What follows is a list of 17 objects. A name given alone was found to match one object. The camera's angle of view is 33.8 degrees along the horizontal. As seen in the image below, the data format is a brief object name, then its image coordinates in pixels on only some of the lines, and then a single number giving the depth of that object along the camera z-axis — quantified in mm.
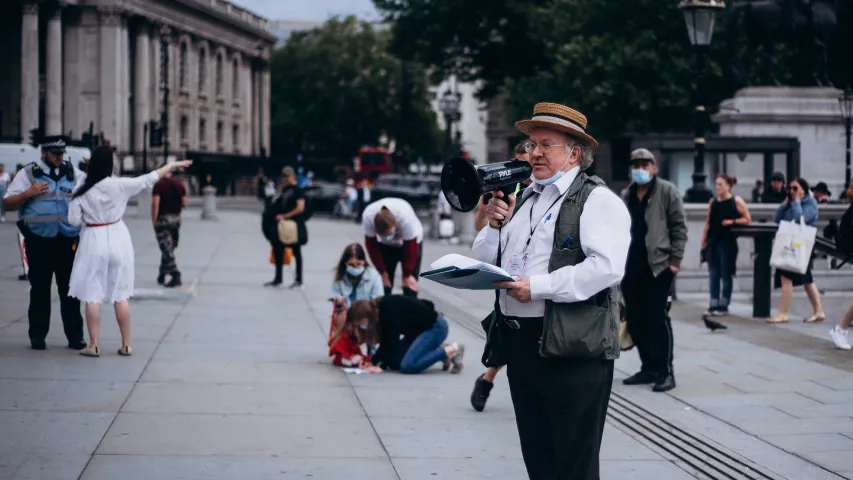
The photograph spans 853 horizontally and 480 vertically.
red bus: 84500
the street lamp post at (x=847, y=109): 25875
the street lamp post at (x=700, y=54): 19062
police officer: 11781
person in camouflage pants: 19078
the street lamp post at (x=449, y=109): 41688
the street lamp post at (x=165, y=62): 52706
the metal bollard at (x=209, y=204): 47750
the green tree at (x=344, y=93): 97312
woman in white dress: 11266
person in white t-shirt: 11922
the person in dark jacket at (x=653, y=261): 10359
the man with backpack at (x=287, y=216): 19766
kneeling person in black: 11234
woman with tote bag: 15711
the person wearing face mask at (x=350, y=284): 11695
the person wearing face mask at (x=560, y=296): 5270
